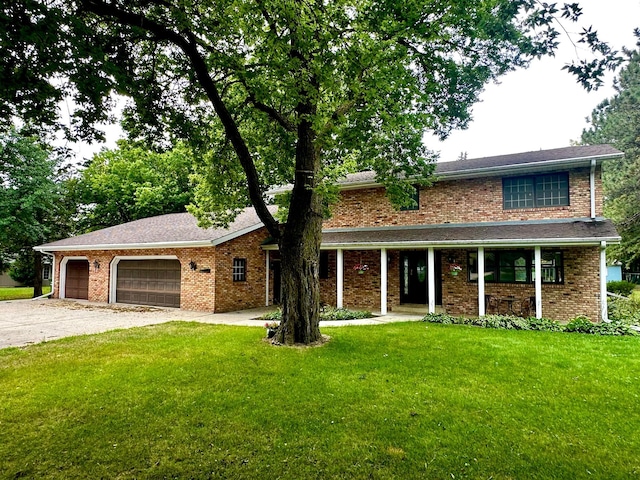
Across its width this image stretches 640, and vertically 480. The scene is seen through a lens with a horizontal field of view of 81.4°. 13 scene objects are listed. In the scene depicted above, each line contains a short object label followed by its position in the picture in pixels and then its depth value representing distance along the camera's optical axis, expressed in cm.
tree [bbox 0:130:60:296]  1875
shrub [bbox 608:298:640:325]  1100
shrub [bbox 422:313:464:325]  1119
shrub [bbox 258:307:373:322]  1216
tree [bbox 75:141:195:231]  2723
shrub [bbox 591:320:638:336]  950
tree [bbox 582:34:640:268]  2286
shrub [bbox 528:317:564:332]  1002
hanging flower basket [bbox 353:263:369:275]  1391
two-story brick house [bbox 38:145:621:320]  1145
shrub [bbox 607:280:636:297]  1991
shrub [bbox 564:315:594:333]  983
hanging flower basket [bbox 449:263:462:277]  1247
